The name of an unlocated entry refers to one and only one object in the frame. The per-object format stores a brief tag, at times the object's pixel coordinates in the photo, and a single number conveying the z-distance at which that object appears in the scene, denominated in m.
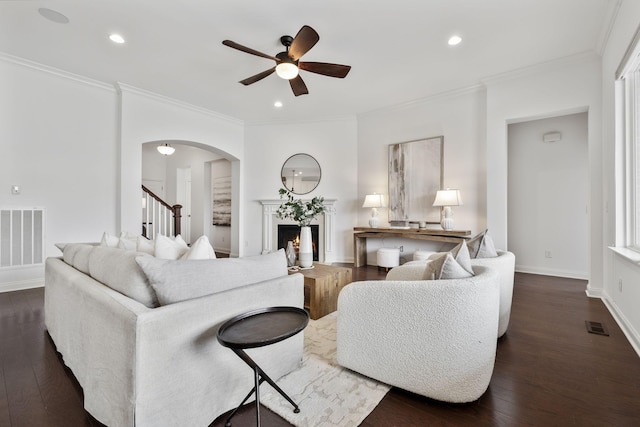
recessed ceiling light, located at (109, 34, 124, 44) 3.04
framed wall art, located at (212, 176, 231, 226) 6.89
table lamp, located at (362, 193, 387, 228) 4.92
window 2.48
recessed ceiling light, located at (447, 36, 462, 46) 3.08
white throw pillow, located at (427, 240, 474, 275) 1.67
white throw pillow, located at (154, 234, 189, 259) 1.72
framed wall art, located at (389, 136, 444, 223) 4.64
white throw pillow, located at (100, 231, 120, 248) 2.19
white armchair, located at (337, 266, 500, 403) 1.42
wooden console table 4.10
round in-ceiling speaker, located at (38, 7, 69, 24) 2.67
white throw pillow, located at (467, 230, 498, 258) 2.30
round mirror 5.75
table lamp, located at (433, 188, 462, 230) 4.15
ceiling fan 2.65
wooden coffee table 2.61
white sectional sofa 1.11
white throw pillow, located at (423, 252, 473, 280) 1.58
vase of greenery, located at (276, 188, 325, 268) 3.01
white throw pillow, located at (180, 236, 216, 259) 1.62
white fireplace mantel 5.56
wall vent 3.43
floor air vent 2.33
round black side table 1.15
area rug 1.36
